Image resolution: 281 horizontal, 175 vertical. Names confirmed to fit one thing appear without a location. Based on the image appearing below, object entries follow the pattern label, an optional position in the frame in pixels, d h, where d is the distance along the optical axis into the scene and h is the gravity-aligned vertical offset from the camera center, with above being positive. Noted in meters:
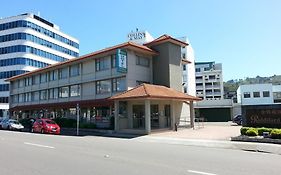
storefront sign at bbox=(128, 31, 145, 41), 43.79 +14.86
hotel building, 20.03 +2.16
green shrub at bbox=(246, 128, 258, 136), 12.98 -1.90
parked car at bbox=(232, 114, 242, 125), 28.24 -2.46
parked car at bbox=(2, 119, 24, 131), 25.15 -2.44
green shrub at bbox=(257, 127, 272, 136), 12.89 -1.79
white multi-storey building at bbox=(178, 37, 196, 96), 48.08 +7.53
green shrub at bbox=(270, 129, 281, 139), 11.78 -1.84
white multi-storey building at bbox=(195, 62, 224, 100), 79.09 +7.38
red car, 20.05 -2.18
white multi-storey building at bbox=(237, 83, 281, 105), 52.64 +2.18
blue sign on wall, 20.10 +4.35
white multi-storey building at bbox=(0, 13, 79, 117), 48.46 +14.31
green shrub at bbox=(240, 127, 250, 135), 13.43 -1.83
